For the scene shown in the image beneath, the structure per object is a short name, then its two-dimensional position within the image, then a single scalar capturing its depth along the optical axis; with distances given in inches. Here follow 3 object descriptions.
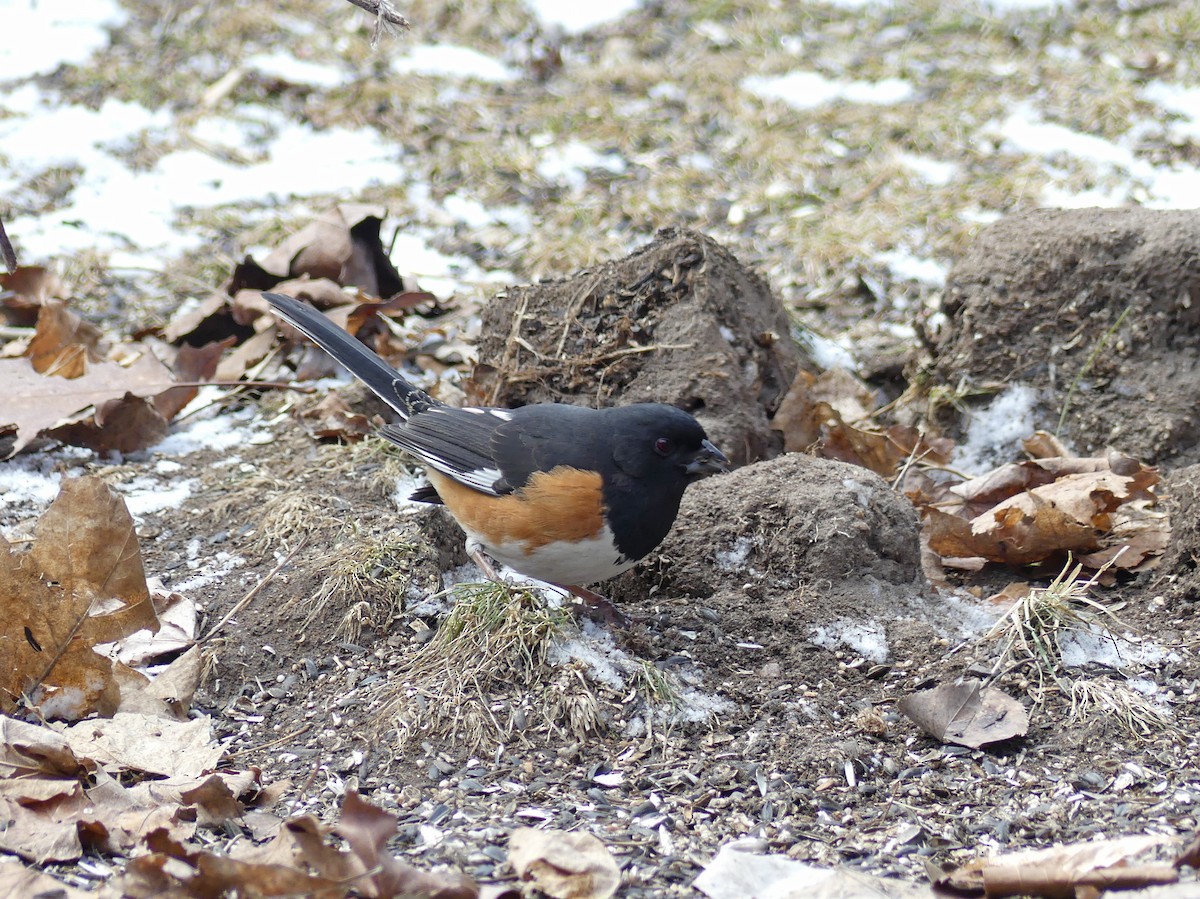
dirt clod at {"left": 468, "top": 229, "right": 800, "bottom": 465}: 292.8
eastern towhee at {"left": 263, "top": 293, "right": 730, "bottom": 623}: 225.6
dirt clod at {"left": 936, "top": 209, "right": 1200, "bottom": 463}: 302.5
